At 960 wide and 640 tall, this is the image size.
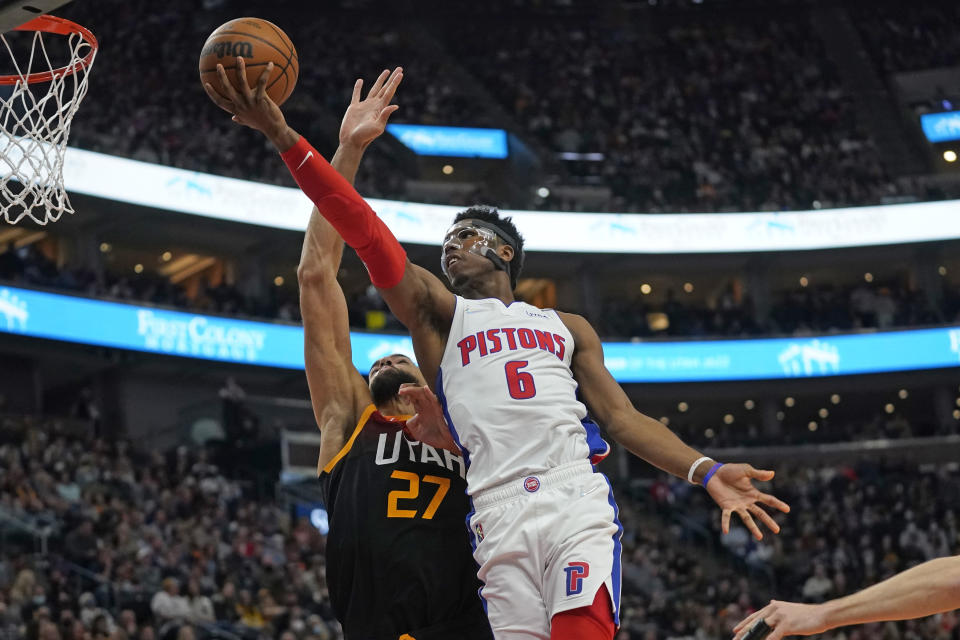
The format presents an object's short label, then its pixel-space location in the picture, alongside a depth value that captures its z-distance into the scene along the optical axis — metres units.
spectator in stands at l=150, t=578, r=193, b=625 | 12.96
